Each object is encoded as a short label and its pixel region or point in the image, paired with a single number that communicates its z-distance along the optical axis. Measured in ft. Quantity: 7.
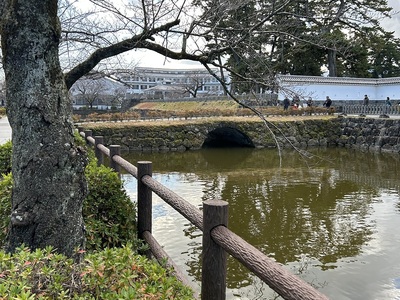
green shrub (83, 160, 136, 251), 10.41
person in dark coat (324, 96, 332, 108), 80.86
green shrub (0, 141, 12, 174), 17.99
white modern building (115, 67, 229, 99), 129.80
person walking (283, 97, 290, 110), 74.58
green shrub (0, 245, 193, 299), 5.16
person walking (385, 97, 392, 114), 72.29
